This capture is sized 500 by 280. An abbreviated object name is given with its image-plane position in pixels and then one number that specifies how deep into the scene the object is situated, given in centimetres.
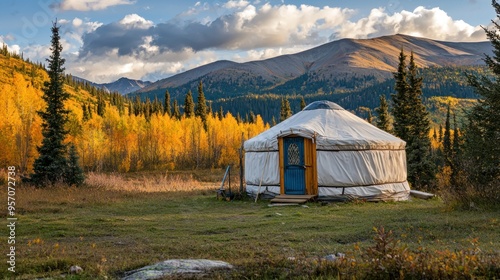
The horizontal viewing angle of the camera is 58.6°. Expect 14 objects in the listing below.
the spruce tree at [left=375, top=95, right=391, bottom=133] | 3043
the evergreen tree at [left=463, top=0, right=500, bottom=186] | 1093
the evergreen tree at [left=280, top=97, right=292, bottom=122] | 5116
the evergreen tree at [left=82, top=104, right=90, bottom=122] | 5124
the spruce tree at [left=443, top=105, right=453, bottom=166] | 3715
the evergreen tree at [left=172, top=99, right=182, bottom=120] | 6231
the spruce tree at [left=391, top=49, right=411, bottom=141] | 2172
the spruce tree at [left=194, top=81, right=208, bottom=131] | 5633
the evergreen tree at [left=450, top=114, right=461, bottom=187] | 3362
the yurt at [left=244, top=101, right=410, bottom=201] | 1278
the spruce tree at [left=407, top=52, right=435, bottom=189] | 2045
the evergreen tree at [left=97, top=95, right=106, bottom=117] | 6685
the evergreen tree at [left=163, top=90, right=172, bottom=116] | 6302
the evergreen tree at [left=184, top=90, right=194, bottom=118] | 5788
